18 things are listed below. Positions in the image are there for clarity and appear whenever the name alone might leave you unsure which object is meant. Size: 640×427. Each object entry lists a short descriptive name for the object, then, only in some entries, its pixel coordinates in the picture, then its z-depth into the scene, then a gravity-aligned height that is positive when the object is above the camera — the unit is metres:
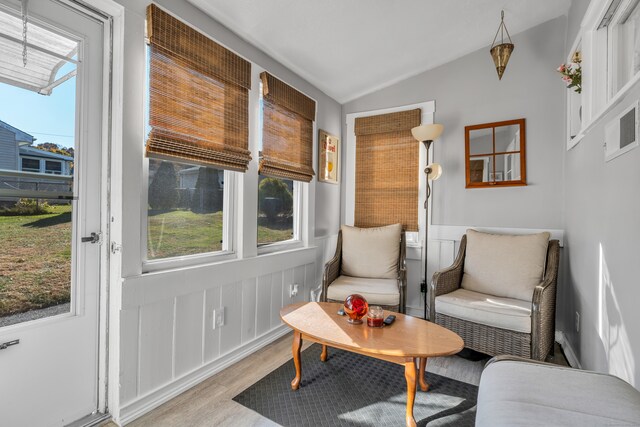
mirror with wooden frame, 2.91 +0.58
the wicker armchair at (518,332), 2.08 -0.79
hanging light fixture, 2.37 +1.22
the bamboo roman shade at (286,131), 2.64 +0.75
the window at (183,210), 1.91 +0.02
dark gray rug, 1.69 -1.08
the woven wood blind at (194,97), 1.80 +0.74
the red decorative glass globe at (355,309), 1.89 -0.57
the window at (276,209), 2.73 +0.04
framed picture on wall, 3.41 +0.64
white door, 1.40 -0.02
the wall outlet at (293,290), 2.92 -0.71
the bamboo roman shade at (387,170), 3.40 +0.49
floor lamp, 2.93 +0.45
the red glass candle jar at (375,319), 1.85 -0.61
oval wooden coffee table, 1.55 -0.66
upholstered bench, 0.87 -0.55
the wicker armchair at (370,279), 2.63 -0.60
